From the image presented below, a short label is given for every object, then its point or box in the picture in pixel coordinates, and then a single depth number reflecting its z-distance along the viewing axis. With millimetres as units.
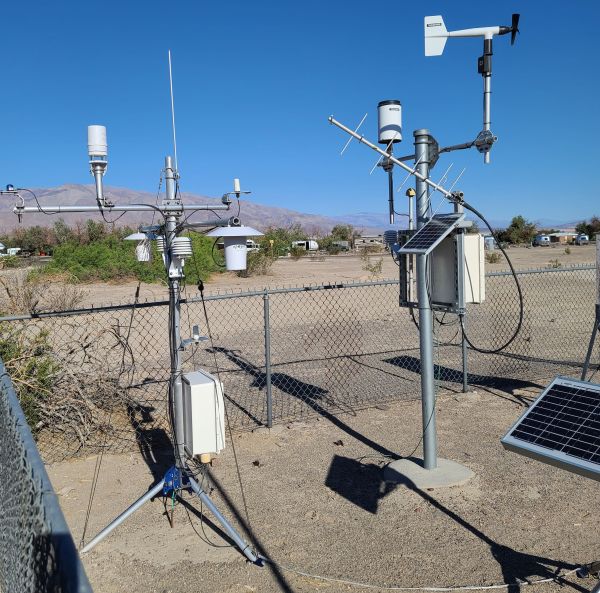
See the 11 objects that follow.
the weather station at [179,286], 4055
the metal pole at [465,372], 7477
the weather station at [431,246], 4797
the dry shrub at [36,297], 10123
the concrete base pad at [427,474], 5168
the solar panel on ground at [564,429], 2678
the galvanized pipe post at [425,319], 5059
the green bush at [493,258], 36919
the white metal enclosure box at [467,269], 4887
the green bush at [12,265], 20850
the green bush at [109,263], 23653
